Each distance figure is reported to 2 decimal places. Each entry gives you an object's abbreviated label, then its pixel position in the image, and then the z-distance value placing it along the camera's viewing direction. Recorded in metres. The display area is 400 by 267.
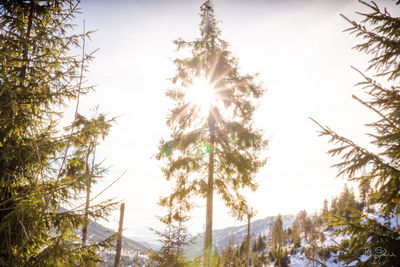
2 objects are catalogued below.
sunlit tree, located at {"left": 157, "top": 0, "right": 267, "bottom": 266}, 9.06
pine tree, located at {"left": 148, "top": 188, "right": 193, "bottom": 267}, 9.20
